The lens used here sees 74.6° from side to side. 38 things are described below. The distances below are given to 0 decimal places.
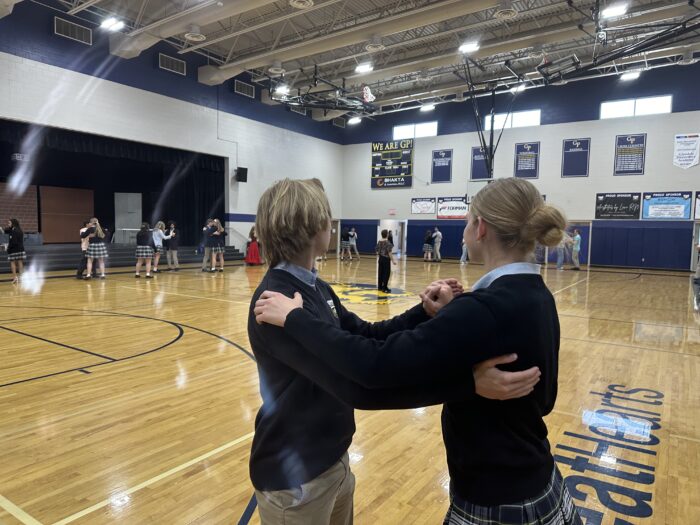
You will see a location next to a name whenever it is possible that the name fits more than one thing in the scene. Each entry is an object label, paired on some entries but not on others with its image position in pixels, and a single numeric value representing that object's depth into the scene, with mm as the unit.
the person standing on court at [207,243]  13836
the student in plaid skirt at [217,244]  13862
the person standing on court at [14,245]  10414
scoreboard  23234
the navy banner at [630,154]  17969
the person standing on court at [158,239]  13475
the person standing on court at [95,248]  11305
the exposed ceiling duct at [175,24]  11516
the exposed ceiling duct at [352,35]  11740
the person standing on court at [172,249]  14148
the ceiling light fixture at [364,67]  15480
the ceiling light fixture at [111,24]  12391
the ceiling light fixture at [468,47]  13660
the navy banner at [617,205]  18141
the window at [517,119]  20062
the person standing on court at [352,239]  20444
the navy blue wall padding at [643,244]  17562
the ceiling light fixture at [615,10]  10875
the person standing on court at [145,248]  12008
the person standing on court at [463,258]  19655
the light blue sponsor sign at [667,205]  17312
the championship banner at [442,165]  22094
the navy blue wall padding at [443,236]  22000
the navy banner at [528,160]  20016
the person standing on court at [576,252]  17484
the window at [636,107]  17625
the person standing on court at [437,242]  21156
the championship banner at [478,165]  21125
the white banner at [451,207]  21812
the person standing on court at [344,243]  21481
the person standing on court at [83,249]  11367
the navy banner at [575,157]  19016
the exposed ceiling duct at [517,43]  12742
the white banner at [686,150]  17141
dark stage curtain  13375
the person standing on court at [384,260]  9672
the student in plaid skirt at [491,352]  887
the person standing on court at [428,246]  20938
